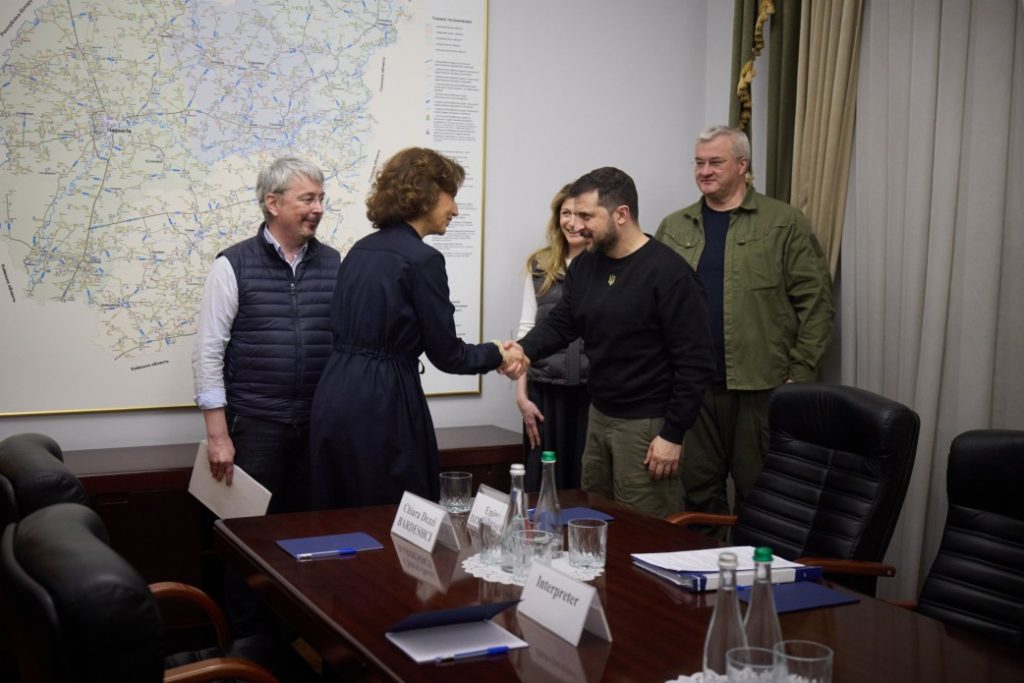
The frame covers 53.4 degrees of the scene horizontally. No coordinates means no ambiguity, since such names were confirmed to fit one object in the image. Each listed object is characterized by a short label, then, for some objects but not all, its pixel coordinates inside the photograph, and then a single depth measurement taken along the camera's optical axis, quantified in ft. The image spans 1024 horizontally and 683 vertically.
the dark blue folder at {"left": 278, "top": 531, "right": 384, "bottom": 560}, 7.30
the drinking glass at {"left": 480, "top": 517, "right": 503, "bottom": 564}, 7.07
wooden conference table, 5.24
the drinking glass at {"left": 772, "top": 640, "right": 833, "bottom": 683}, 4.21
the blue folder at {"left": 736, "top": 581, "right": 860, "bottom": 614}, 6.31
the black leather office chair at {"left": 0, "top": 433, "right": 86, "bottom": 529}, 5.66
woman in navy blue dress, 9.79
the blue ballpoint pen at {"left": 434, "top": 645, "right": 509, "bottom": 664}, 5.26
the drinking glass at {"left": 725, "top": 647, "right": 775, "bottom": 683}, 4.34
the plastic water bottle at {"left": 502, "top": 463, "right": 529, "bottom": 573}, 6.80
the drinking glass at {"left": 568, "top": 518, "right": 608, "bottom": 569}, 6.91
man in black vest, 10.99
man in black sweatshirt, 10.49
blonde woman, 13.38
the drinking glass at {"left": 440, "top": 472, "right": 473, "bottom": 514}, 8.38
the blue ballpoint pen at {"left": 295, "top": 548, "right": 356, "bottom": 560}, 7.20
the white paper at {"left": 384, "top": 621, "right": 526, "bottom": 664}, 5.32
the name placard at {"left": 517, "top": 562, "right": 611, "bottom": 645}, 5.53
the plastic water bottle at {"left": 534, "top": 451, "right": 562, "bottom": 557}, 7.06
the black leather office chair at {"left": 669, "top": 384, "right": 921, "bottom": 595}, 8.44
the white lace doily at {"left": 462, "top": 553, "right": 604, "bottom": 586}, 6.75
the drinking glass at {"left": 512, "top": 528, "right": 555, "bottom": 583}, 6.77
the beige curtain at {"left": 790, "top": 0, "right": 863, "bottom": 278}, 13.10
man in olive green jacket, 12.87
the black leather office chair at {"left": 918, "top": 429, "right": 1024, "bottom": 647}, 7.22
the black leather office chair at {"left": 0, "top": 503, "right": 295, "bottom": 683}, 4.03
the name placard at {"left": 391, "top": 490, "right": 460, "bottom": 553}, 7.46
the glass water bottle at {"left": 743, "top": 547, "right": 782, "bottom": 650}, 4.50
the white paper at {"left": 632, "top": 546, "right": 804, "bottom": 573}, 6.85
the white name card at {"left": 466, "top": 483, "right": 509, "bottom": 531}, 7.47
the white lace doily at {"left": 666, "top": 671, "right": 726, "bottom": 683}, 4.78
